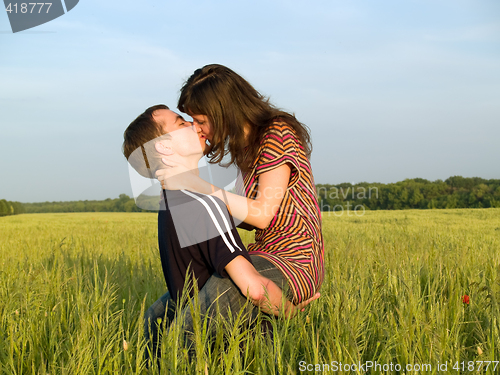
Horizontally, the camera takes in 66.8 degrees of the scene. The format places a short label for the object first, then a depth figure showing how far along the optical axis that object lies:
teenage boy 1.76
